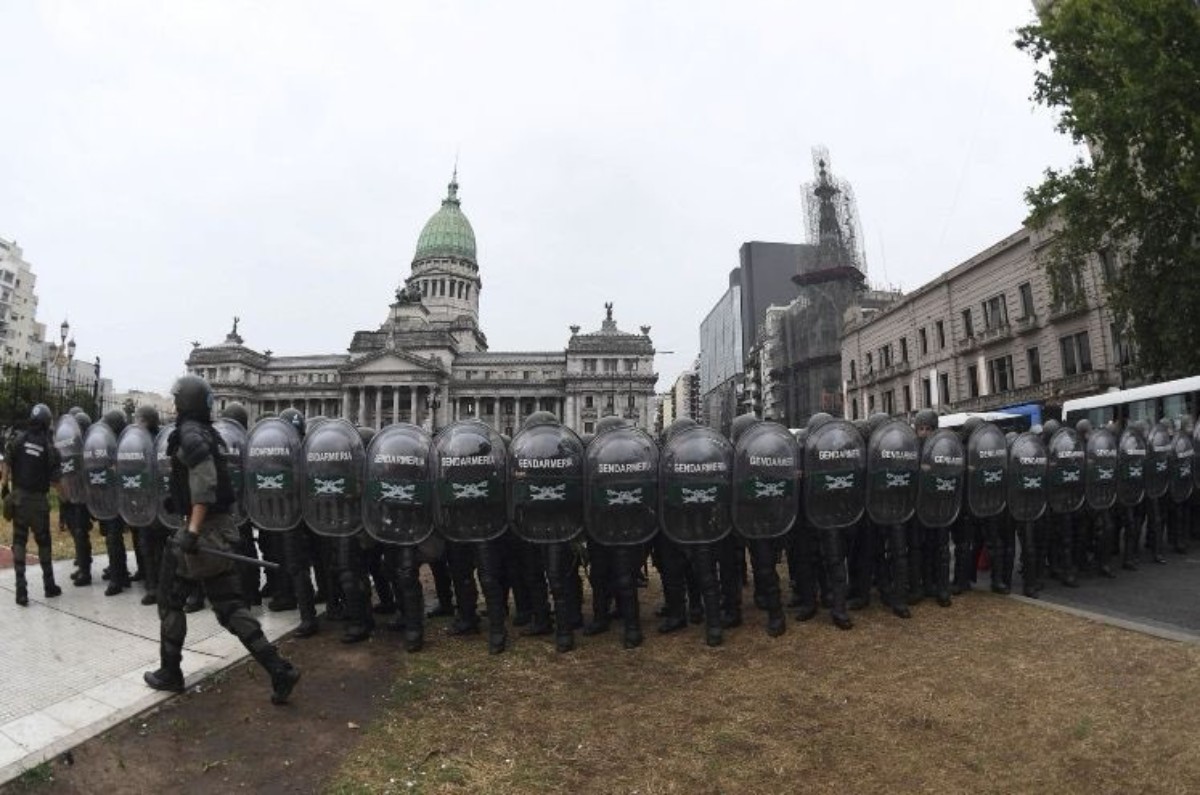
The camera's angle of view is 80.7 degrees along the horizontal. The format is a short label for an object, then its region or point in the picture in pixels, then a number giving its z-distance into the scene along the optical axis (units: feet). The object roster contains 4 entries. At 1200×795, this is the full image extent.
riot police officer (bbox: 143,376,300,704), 15.29
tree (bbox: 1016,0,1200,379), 51.83
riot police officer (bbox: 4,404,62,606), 24.23
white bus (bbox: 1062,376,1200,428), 55.06
